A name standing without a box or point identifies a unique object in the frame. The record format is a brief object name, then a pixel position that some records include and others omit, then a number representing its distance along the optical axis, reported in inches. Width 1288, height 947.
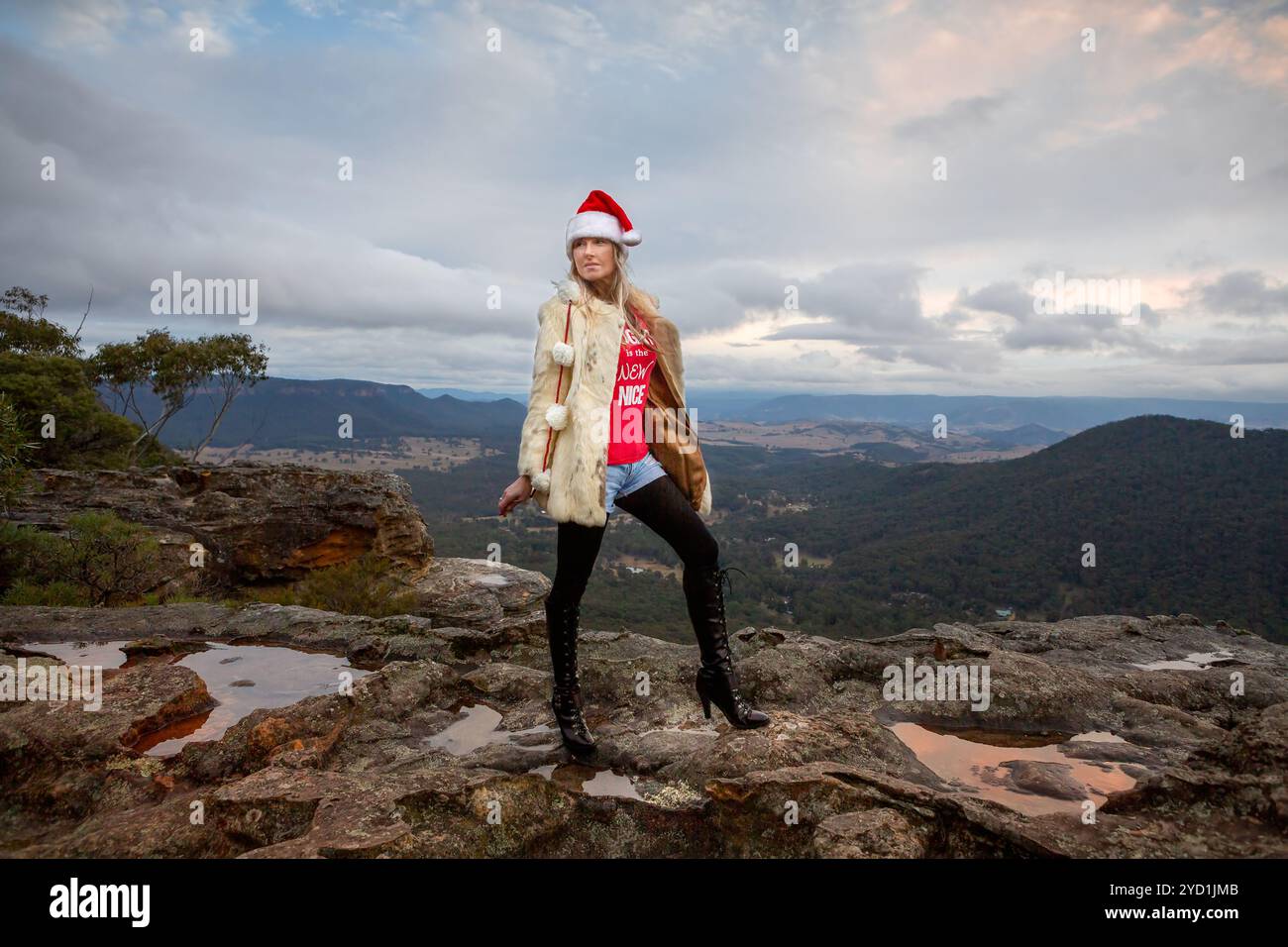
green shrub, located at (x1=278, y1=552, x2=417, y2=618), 490.0
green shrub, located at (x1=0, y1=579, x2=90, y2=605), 338.0
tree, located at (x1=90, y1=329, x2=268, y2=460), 1159.6
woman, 129.8
